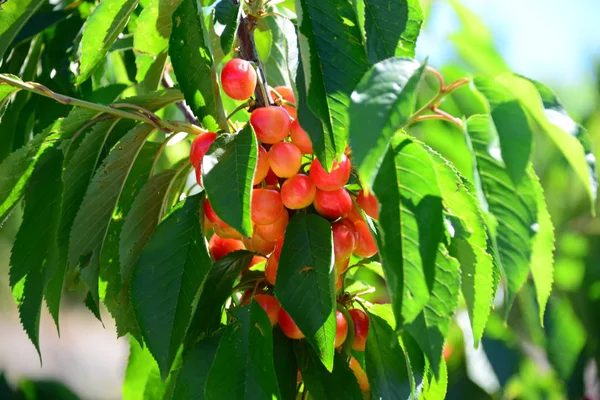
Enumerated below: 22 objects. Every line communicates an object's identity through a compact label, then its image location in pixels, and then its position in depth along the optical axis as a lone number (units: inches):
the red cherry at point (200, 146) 39.7
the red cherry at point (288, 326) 40.8
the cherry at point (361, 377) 42.3
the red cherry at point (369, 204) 39.9
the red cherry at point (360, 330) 41.9
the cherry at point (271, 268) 40.9
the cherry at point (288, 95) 41.9
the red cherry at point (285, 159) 39.5
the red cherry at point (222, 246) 43.3
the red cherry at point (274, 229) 40.6
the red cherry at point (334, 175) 39.2
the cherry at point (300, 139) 39.8
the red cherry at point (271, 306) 41.1
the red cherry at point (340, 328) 40.8
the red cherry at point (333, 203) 40.0
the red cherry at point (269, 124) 39.7
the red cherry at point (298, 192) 39.7
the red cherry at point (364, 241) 40.8
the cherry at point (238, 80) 40.5
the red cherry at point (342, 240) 39.9
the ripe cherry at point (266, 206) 39.7
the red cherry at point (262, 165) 39.9
